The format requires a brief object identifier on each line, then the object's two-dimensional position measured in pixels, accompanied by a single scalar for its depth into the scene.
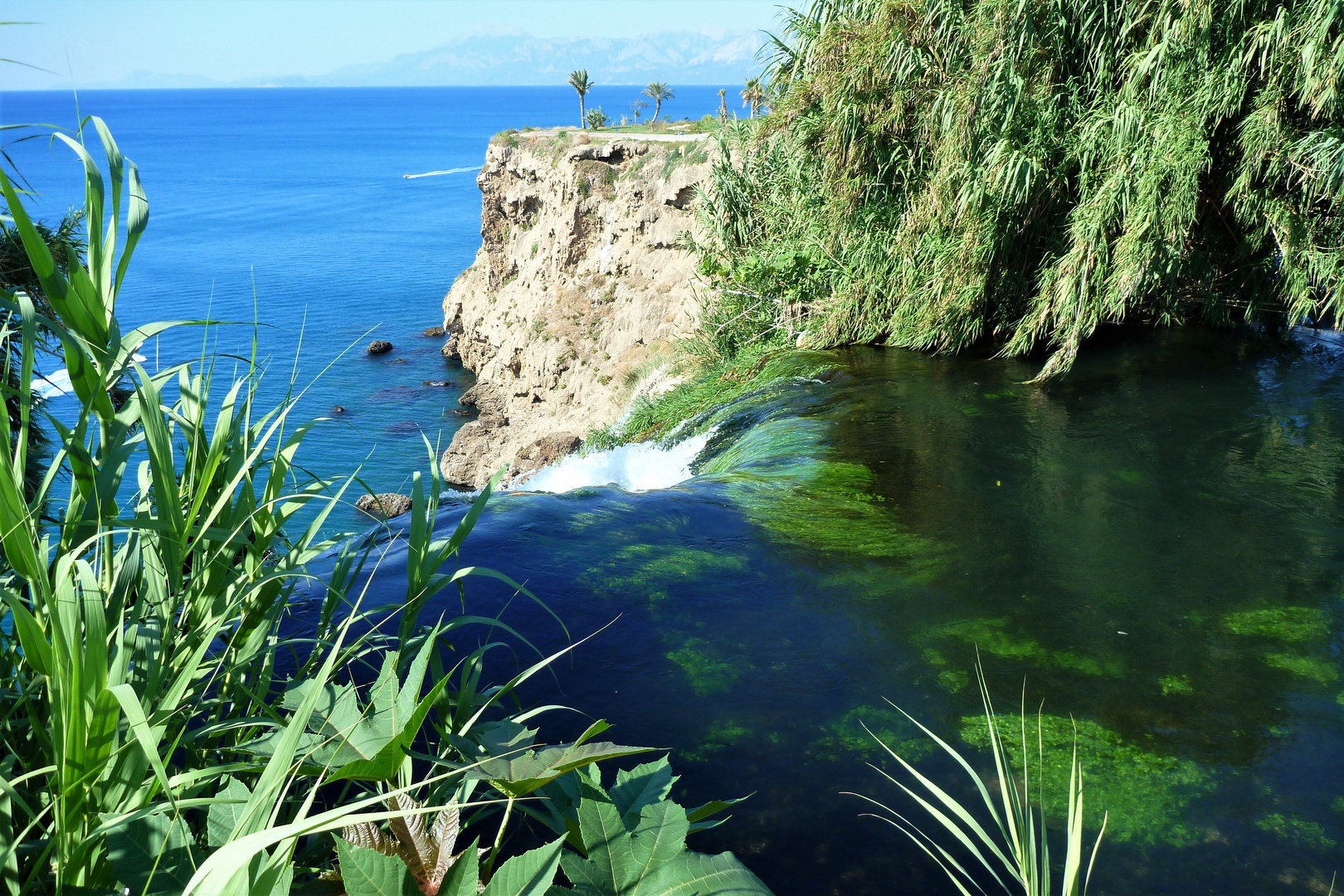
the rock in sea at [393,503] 20.26
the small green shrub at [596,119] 47.37
